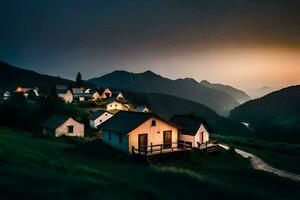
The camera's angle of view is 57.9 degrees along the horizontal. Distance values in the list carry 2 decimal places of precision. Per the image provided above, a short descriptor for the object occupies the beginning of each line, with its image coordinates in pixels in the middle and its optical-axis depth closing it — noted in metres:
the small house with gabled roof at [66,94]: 132.38
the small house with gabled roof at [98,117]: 82.75
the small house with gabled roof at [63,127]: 64.50
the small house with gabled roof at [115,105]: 112.30
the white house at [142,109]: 112.06
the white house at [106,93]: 154.44
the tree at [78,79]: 194.35
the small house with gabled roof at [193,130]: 48.81
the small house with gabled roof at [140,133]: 39.38
